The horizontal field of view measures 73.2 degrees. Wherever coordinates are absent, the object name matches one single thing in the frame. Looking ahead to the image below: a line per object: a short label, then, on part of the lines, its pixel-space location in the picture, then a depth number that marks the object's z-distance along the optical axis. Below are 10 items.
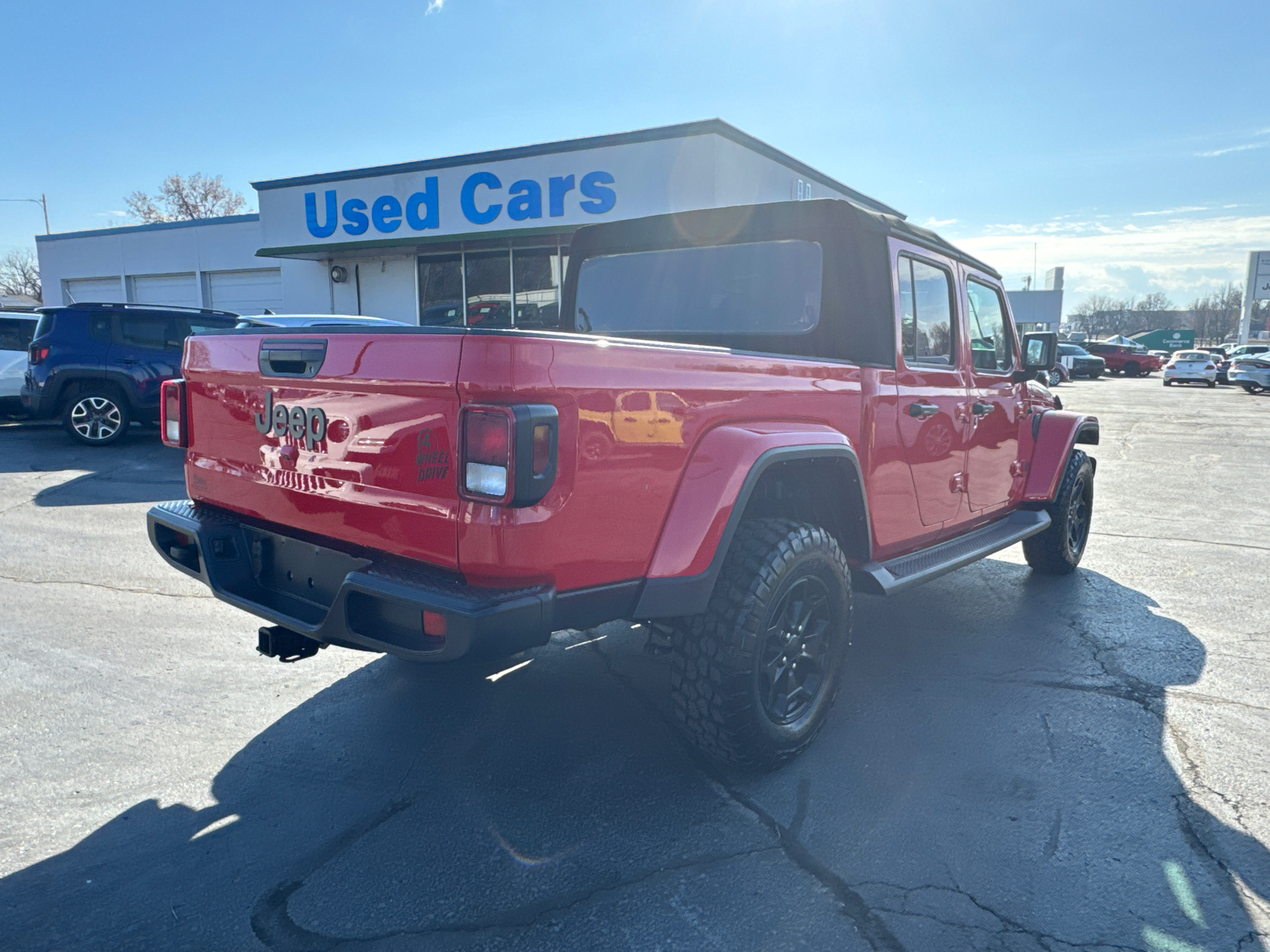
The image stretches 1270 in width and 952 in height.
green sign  61.59
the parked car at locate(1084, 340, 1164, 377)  39.66
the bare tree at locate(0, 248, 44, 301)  77.44
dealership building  14.62
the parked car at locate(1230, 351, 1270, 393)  28.69
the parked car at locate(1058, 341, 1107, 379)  36.16
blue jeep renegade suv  10.40
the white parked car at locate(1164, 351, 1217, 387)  33.34
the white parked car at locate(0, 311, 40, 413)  12.05
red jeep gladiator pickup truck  2.29
